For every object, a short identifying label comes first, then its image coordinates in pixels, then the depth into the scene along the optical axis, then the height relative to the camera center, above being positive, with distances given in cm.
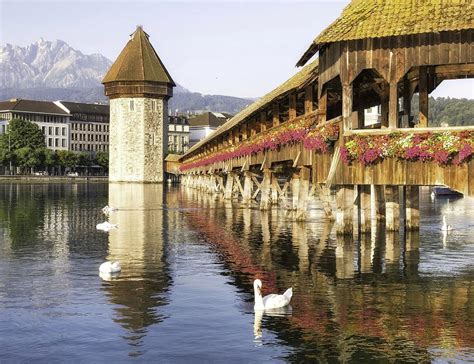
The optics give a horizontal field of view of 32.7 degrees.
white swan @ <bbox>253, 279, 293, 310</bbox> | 1402 -215
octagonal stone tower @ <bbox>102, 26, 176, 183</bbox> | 10681 +925
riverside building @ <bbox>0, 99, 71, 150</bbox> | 15800 +1246
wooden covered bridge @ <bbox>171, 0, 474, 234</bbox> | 1991 +210
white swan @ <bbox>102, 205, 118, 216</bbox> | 4116 -163
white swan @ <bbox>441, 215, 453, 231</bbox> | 2997 -187
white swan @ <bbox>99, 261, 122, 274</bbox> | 1798 -199
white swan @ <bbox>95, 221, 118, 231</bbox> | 3095 -183
